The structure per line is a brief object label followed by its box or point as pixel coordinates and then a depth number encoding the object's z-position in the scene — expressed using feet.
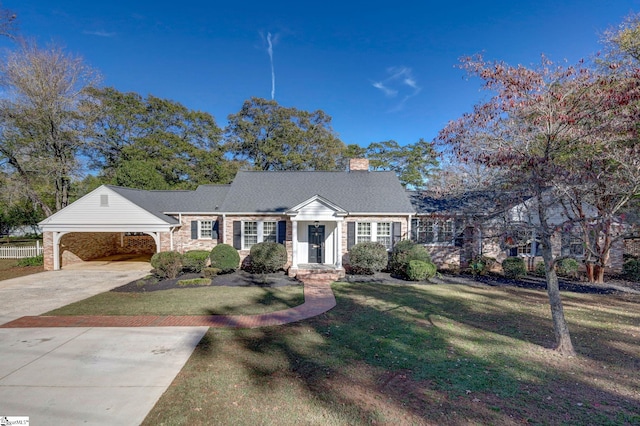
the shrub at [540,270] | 45.62
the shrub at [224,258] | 45.50
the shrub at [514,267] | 44.19
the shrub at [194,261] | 45.34
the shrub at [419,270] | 41.57
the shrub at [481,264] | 46.11
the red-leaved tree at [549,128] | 19.17
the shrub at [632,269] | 43.19
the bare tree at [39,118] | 57.47
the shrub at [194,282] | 39.04
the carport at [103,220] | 49.11
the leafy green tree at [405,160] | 113.91
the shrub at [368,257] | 44.27
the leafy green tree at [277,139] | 107.04
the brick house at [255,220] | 48.78
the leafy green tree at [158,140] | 93.71
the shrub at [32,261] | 53.62
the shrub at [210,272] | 43.24
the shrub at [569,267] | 43.96
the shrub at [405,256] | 43.78
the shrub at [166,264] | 41.75
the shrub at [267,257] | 45.14
